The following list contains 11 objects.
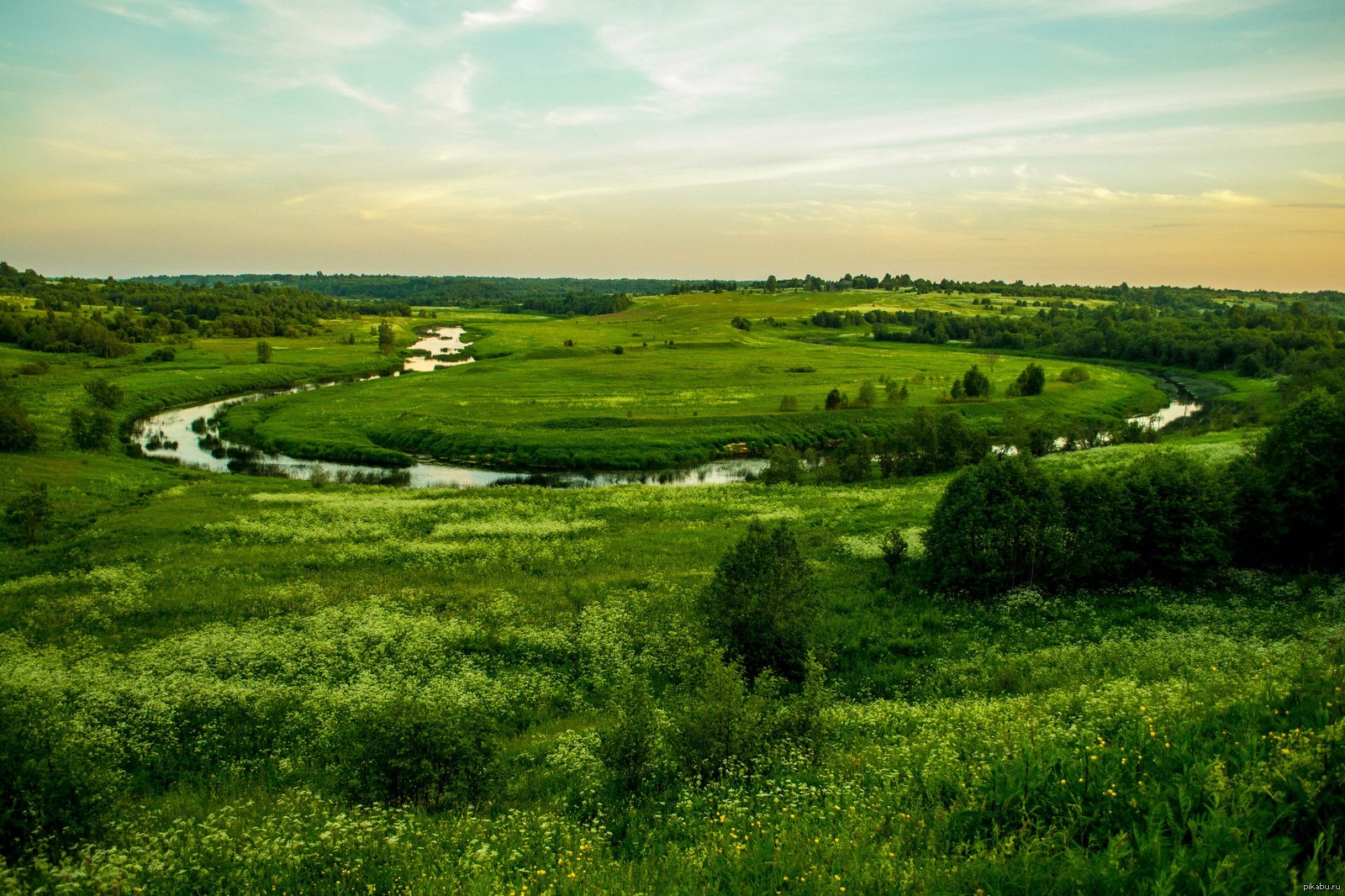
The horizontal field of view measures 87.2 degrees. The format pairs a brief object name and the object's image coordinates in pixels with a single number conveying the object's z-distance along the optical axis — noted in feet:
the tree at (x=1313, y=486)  84.64
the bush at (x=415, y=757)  41.14
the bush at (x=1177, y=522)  82.07
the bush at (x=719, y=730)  42.04
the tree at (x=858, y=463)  183.42
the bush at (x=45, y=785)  34.12
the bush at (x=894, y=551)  97.19
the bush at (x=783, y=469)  181.57
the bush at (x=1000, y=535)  85.61
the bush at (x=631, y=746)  41.91
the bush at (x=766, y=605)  67.05
